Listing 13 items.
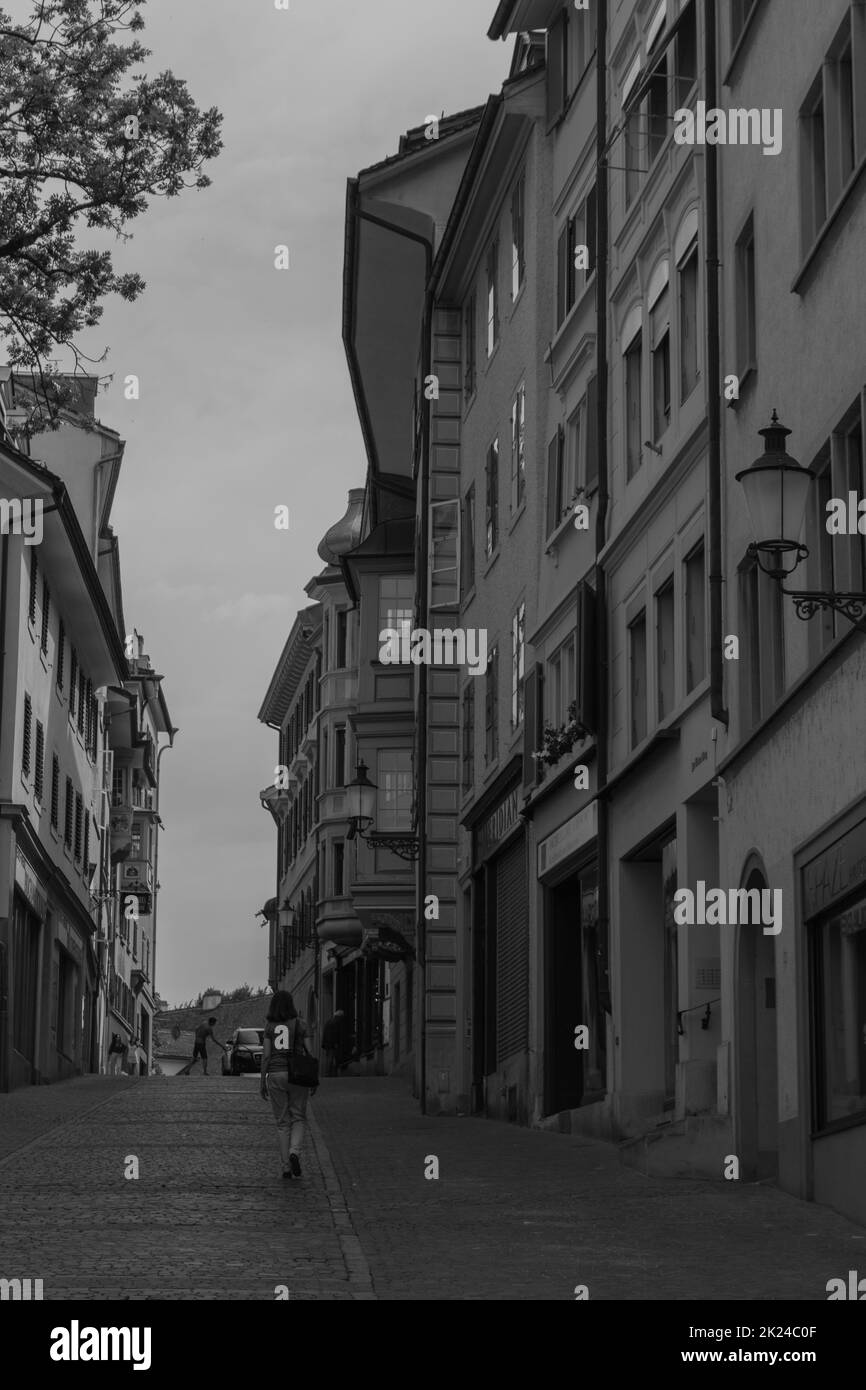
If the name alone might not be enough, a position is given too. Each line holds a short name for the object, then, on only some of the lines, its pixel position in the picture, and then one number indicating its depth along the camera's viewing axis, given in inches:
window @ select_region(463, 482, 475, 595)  1451.8
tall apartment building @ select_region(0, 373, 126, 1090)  1592.0
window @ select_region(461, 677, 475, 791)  1441.9
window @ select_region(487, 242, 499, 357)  1362.0
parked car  2287.2
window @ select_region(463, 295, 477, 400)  1464.1
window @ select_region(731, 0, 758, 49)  807.7
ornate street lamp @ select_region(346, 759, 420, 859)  1475.1
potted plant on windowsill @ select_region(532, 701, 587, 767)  1034.7
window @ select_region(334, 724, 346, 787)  2608.3
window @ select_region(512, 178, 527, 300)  1263.5
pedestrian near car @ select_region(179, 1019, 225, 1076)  2265.0
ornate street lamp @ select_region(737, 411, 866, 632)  547.8
